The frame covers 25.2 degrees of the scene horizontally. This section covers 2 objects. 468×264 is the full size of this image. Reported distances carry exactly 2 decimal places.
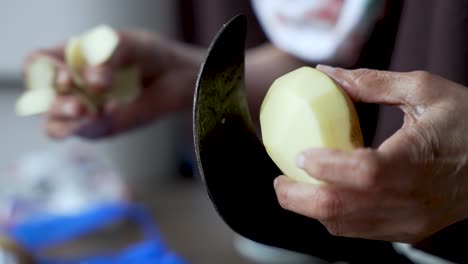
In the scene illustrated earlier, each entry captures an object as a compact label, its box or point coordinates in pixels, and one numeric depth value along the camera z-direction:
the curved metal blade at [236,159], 0.67
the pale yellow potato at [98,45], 1.00
